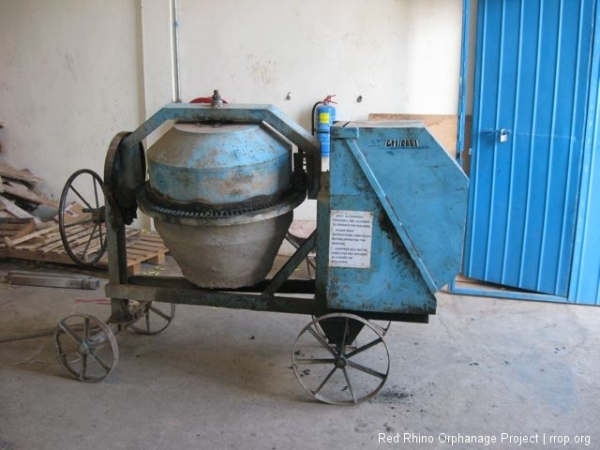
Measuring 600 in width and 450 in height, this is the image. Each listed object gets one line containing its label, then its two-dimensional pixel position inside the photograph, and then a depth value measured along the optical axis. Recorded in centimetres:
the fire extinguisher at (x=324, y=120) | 511
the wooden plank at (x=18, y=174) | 619
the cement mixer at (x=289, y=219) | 301
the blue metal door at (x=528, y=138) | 425
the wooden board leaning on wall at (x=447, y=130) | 482
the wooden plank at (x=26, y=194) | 611
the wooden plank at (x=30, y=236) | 548
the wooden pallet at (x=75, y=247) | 523
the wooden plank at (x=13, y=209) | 598
